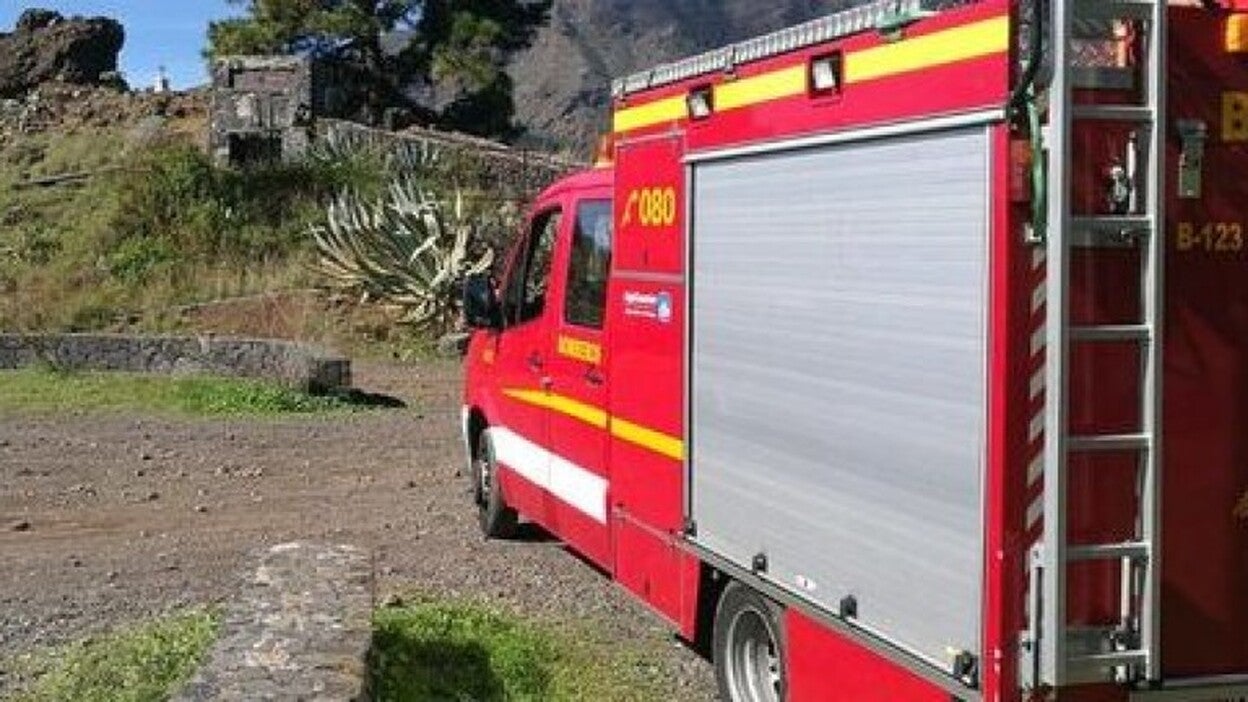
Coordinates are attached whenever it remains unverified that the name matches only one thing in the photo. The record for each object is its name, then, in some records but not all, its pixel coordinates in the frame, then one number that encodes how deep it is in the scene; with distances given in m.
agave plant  23.95
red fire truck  4.40
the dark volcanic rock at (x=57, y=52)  45.56
